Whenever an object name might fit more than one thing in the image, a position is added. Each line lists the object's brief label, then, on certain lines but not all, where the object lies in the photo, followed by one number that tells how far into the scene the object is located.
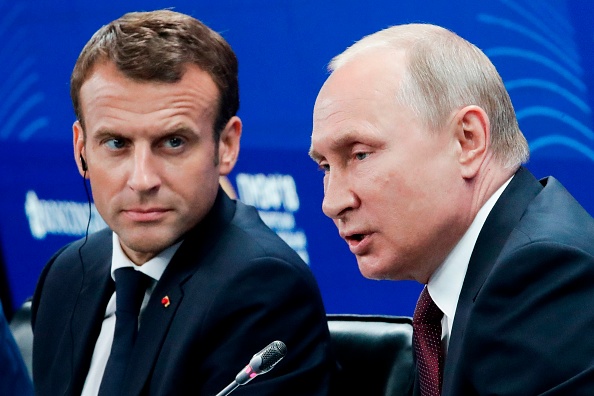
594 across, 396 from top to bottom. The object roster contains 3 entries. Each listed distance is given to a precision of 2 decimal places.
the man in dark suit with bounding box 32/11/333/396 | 5.10
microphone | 4.23
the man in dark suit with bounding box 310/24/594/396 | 3.83
